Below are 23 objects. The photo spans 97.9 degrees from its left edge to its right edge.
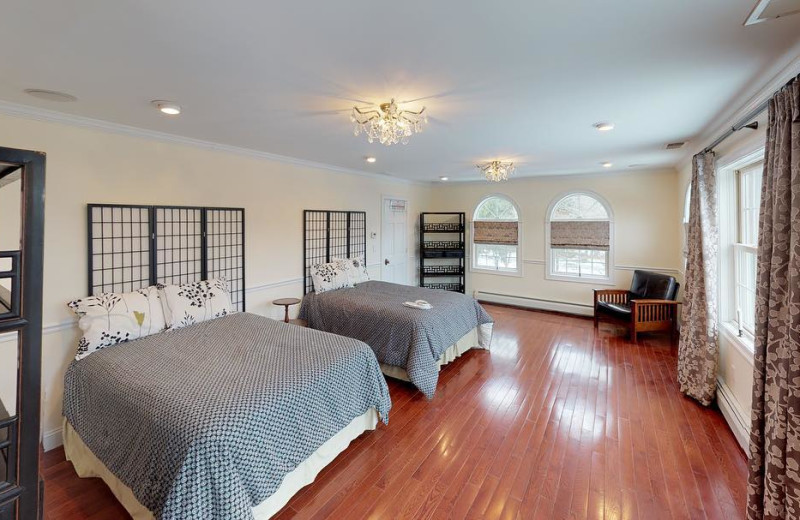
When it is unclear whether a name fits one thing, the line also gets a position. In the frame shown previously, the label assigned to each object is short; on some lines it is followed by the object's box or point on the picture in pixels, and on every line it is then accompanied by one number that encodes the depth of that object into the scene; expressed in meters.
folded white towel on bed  3.79
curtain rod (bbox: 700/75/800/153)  1.97
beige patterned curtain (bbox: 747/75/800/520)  1.47
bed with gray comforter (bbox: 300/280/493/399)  3.34
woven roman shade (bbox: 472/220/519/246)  6.66
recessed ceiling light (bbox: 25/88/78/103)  2.14
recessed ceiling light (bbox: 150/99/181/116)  2.37
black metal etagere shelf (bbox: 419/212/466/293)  6.96
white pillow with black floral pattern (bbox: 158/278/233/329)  2.94
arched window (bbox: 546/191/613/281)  5.79
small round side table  3.99
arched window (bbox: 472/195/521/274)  6.69
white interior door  6.19
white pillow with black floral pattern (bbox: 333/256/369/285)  4.95
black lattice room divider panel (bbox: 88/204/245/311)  2.84
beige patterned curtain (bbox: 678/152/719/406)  3.05
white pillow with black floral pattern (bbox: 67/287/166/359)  2.47
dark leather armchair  4.62
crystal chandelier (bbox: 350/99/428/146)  2.33
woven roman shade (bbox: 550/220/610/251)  5.78
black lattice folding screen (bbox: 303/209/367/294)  4.69
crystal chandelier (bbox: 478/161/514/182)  4.37
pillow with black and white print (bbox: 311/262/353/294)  4.53
